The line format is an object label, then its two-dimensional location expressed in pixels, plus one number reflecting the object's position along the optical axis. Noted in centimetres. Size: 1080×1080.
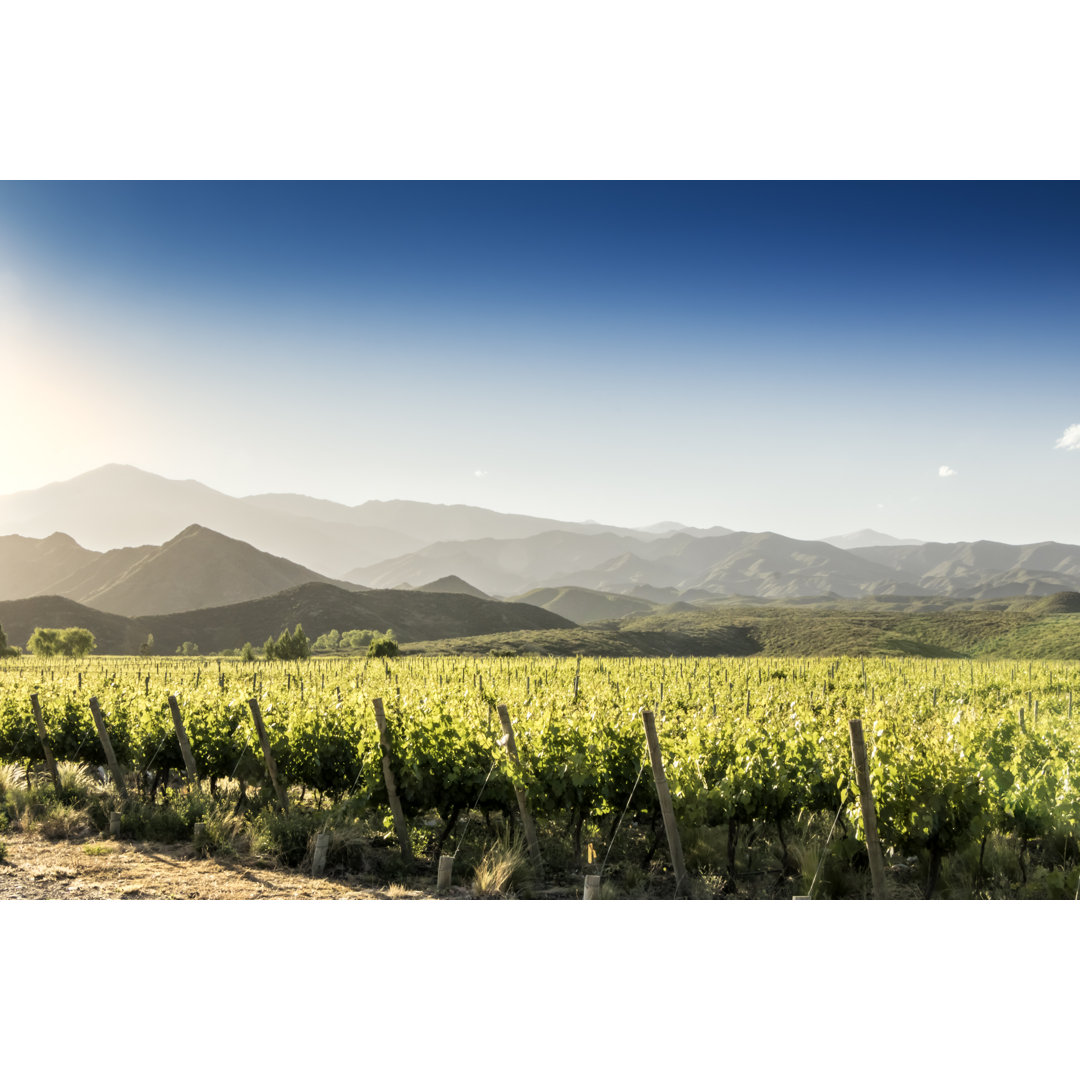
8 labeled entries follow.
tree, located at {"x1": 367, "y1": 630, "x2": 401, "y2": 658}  4653
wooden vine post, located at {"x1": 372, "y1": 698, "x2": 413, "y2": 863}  783
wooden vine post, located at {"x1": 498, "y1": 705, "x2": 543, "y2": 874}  741
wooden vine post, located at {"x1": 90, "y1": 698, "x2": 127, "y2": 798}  1036
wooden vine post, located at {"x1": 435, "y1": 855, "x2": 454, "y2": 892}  681
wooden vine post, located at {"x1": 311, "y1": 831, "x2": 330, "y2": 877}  748
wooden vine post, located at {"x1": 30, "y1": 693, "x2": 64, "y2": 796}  1130
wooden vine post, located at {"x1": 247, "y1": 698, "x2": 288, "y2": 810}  904
